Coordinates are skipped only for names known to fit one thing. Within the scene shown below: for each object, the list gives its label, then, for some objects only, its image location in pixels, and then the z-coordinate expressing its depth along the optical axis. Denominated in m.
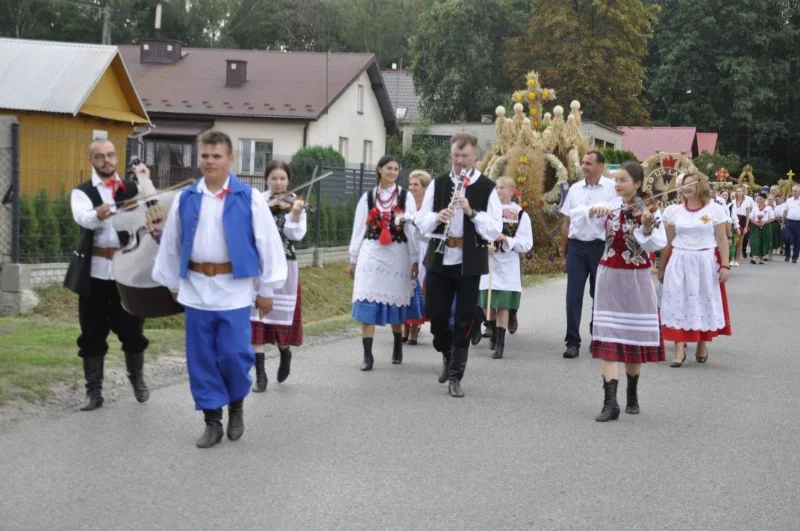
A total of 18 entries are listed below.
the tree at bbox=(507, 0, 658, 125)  56.88
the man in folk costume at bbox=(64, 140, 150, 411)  8.23
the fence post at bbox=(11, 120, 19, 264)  14.09
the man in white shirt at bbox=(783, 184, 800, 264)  32.41
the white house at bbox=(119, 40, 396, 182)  39.59
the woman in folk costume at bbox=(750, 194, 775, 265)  32.44
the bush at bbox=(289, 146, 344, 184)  32.00
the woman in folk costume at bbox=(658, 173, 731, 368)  12.14
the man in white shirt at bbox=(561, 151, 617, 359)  12.07
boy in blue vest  7.32
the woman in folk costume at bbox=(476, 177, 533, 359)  12.70
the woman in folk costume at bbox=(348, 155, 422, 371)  10.86
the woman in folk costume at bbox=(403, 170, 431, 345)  11.74
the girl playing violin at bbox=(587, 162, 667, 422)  8.78
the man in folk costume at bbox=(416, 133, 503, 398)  9.44
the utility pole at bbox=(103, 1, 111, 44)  41.56
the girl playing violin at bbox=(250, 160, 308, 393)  9.37
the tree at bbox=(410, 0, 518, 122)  58.41
